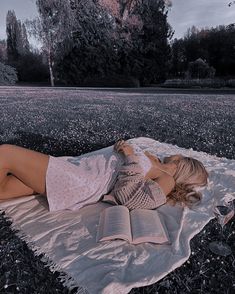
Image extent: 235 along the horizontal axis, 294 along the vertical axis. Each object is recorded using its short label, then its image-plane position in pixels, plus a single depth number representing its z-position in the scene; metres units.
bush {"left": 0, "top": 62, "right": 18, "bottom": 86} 33.67
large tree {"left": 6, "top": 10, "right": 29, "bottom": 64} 49.97
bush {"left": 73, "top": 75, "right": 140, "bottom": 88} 33.57
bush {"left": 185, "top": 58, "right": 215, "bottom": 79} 34.56
